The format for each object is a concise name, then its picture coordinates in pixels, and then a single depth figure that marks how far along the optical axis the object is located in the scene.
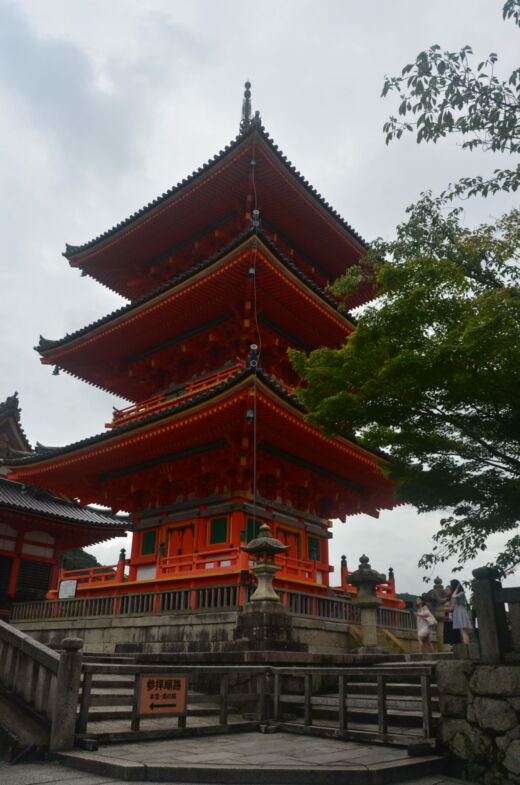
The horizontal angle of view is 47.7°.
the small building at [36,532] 22.17
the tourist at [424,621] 14.29
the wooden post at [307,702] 8.59
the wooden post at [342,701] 8.12
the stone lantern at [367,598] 14.03
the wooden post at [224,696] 8.72
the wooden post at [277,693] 9.34
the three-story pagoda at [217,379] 15.65
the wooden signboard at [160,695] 7.66
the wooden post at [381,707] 7.60
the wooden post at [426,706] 7.35
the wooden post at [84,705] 7.25
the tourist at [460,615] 12.61
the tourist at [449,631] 13.40
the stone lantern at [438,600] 17.81
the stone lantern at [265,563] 12.01
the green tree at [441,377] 8.02
